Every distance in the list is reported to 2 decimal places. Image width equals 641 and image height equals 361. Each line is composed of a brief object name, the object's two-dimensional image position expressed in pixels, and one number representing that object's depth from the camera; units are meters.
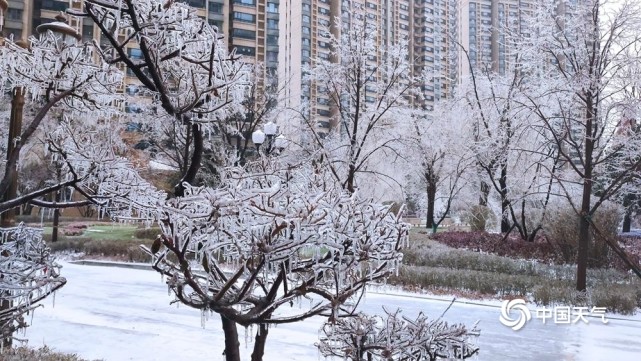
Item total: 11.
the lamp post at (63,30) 3.67
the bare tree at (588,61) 10.09
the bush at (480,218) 21.14
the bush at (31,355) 4.72
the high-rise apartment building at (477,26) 78.88
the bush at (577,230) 12.66
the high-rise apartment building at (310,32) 57.69
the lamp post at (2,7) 3.78
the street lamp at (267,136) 9.70
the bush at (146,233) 19.13
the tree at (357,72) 15.14
